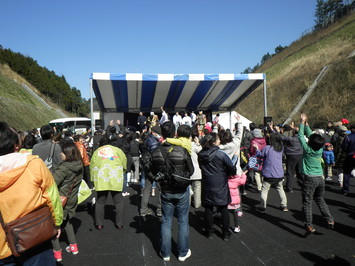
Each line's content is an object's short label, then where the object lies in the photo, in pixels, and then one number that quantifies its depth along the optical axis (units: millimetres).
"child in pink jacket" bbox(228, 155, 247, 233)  3808
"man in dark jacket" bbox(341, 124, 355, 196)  5258
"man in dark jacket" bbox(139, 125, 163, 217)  4266
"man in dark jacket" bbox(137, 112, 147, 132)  13406
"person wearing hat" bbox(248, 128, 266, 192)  5750
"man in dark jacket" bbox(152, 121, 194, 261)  2917
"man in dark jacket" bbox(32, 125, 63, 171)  4082
